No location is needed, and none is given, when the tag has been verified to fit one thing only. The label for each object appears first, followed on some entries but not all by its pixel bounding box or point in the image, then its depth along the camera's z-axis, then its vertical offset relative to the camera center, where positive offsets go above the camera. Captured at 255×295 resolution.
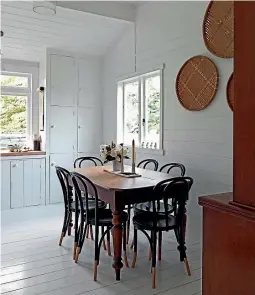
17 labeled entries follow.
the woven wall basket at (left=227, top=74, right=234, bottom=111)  3.30 +0.49
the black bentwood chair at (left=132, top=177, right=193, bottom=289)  2.71 -0.73
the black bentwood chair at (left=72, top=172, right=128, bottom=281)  2.93 -0.74
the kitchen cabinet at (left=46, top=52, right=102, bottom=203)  5.44 +0.48
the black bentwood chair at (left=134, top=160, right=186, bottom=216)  3.35 -0.72
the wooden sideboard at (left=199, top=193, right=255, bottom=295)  1.17 -0.42
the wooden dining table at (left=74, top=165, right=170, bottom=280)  2.75 -0.48
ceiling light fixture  3.29 +1.36
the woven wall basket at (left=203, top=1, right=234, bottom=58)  3.23 +1.15
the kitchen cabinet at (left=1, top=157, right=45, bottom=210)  5.14 -0.71
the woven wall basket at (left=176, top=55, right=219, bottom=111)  3.53 +0.65
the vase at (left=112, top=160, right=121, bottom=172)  3.87 -0.33
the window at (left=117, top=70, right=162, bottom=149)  4.59 +0.44
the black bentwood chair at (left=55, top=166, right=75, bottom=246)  3.55 -0.64
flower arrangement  3.66 -0.15
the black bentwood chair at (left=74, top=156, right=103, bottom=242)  3.83 -0.46
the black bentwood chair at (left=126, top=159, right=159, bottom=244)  4.32 -0.36
